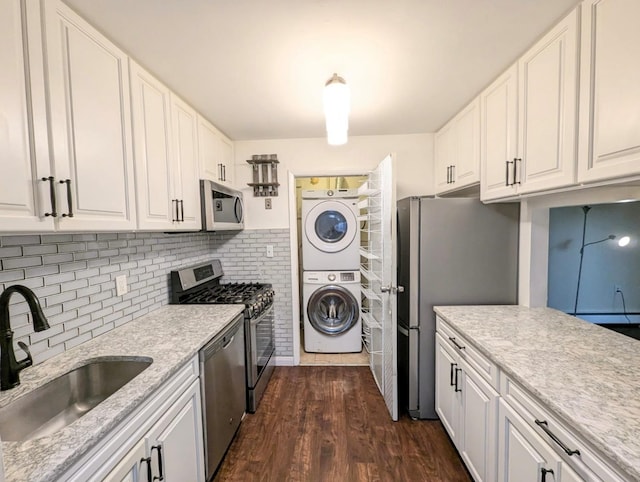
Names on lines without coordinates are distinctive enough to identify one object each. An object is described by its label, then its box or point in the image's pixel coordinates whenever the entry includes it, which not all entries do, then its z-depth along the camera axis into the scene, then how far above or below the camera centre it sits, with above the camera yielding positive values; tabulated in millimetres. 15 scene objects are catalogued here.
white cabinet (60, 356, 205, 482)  915 -780
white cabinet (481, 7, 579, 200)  1327 +543
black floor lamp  1848 -116
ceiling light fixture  1493 +618
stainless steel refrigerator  2160 -214
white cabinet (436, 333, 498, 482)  1458 -1022
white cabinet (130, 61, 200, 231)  1619 +450
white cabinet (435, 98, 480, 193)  2191 +604
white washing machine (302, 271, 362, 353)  3480 -956
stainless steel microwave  2320 +183
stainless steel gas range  2326 -576
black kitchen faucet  1042 -370
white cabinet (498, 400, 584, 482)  1014 -862
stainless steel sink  1046 -655
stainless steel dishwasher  1669 -986
